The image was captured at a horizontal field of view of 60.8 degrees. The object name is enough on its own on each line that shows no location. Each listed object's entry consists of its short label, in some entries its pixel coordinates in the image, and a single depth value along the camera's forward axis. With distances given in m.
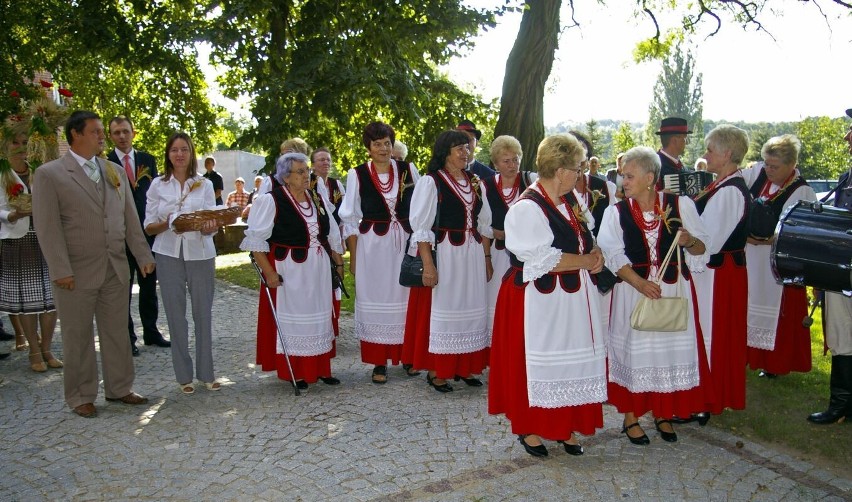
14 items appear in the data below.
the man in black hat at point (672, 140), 6.38
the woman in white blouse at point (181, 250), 6.32
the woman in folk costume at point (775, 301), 6.40
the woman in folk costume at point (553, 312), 4.52
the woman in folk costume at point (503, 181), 6.32
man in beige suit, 5.61
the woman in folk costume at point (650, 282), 4.86
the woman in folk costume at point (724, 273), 5.41
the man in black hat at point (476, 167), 7.30
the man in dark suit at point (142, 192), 7.94
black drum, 4.39
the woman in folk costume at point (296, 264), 6.23
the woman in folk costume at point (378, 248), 6.75
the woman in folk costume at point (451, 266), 6.13
